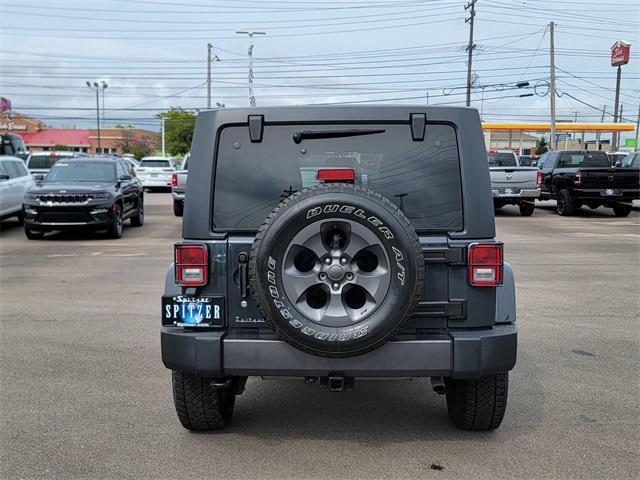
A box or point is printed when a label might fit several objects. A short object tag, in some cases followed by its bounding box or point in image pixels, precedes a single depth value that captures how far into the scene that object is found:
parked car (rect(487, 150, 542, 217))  20.45
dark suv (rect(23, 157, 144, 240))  14.48
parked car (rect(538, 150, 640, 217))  19.58
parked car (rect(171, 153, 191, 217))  19.98
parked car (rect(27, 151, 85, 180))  24.00
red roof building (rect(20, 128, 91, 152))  100.19
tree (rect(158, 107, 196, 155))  95.38
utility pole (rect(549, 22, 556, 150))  41.69
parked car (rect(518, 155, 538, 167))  39.50
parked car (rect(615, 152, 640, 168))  22.55
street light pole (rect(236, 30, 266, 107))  27.06
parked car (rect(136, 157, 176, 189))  33.81
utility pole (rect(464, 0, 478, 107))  47.67
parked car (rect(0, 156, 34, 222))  16.02
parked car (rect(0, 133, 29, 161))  26.29
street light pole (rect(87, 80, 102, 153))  79.47
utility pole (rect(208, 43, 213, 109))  59.44
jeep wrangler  3.64
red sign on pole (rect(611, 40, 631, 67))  59.00
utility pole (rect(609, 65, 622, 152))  51.51
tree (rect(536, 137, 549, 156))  77.79
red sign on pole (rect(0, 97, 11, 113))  73.80
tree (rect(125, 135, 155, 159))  104.12
